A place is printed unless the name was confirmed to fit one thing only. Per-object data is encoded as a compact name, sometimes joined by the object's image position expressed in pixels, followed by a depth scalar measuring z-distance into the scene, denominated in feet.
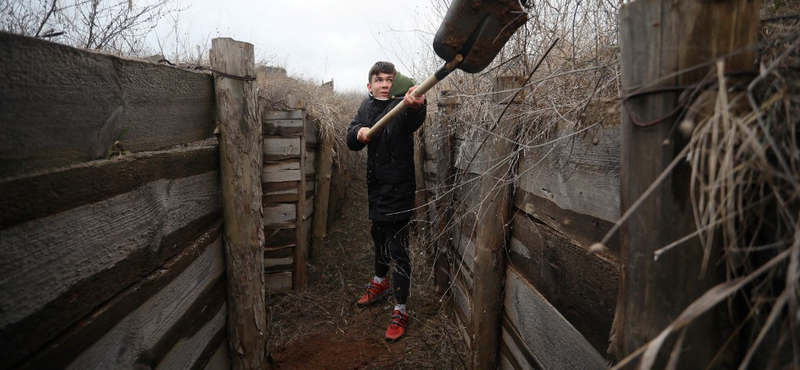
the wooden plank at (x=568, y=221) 4.73
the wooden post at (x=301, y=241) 14.56
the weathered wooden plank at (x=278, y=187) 14.01
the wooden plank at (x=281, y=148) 13.88
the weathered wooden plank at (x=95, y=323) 3.06
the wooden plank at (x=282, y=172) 13.93
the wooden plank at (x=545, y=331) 5.16
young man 12.26
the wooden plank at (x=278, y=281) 14.85
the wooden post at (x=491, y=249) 7.45
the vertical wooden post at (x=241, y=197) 7.07
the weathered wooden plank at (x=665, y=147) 2.73
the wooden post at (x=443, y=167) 12.18
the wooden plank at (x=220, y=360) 6.93
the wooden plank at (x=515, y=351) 6.67
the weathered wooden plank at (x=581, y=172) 4.53
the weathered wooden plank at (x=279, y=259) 14.60
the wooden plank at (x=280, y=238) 14.33
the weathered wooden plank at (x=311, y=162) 16.59
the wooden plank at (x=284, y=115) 13.93
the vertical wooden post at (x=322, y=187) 17.63
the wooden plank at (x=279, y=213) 14.20
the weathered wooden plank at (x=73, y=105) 2.93
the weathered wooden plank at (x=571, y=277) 4.66
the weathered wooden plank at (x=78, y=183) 2.88
